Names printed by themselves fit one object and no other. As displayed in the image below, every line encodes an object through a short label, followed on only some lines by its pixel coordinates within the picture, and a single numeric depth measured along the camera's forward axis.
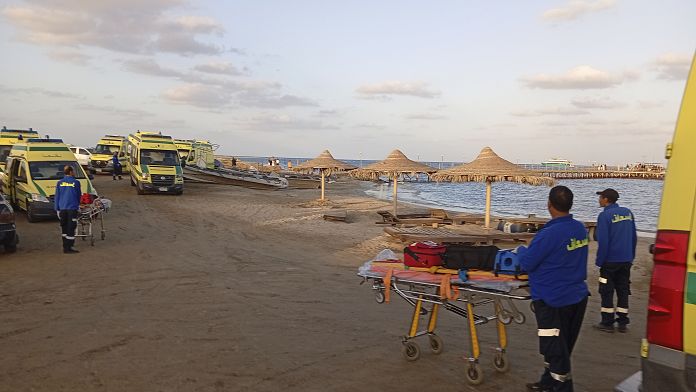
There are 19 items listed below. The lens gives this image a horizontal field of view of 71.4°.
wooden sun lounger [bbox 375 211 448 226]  16.95
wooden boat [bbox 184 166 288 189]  34.53
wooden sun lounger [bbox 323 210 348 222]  18.31
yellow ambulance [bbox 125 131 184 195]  23.81
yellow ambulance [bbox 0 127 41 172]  21.75
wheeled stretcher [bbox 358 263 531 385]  4.59
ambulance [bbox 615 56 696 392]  2.65
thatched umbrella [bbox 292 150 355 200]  26.66
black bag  4.70
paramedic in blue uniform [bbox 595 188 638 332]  6.38
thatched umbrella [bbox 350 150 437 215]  20.31
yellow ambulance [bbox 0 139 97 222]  15.05
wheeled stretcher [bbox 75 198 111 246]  11.81
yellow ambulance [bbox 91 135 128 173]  36.50
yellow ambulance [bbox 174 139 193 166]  36.92
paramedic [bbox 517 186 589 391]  4.06
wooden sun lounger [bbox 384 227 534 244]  12.55
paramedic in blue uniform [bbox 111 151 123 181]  32.88
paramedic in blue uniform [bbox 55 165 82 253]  10.60
